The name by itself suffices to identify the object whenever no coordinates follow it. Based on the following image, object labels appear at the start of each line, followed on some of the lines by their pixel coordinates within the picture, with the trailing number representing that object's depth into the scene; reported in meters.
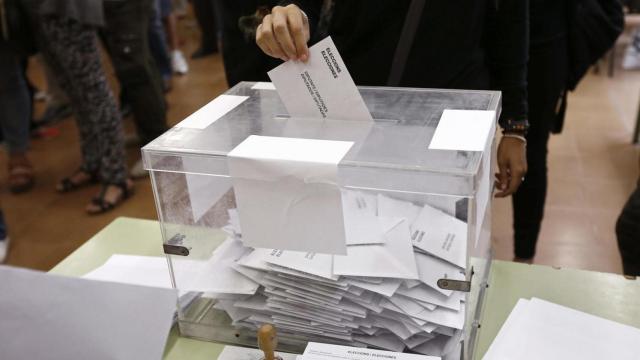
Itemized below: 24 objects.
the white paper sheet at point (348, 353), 0.69
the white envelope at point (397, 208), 0.84
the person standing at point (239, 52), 1.46
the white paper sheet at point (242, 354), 0.78
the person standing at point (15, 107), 2.52
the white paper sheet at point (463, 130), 0.68
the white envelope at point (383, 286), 0.73
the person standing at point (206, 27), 4.84
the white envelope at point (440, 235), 0.75
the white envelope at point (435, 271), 0.73
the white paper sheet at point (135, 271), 0.97
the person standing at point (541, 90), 1.62
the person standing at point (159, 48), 3.67
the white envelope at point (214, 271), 0.82
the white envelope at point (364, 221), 0.78
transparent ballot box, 0.67
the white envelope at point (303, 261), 0.76
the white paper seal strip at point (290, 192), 0.67
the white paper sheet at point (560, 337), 0.76
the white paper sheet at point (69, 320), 0.70
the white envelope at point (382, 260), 0.75
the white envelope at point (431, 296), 0.73
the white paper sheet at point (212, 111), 0.81
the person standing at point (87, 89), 2.21
